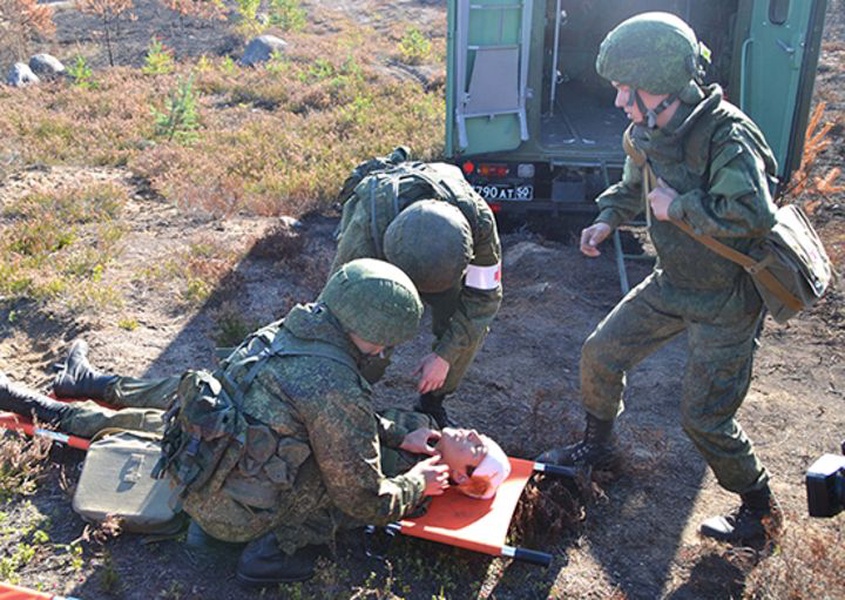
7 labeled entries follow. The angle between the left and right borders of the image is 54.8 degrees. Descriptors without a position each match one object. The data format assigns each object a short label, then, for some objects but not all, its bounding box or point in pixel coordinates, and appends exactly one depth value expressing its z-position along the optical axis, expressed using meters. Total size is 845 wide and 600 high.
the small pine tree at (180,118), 10.62
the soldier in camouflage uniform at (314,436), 3.04
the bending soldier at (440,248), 3.41
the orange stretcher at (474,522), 3.43
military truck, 6.23
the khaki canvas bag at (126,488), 3.70
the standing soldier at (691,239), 3.22
